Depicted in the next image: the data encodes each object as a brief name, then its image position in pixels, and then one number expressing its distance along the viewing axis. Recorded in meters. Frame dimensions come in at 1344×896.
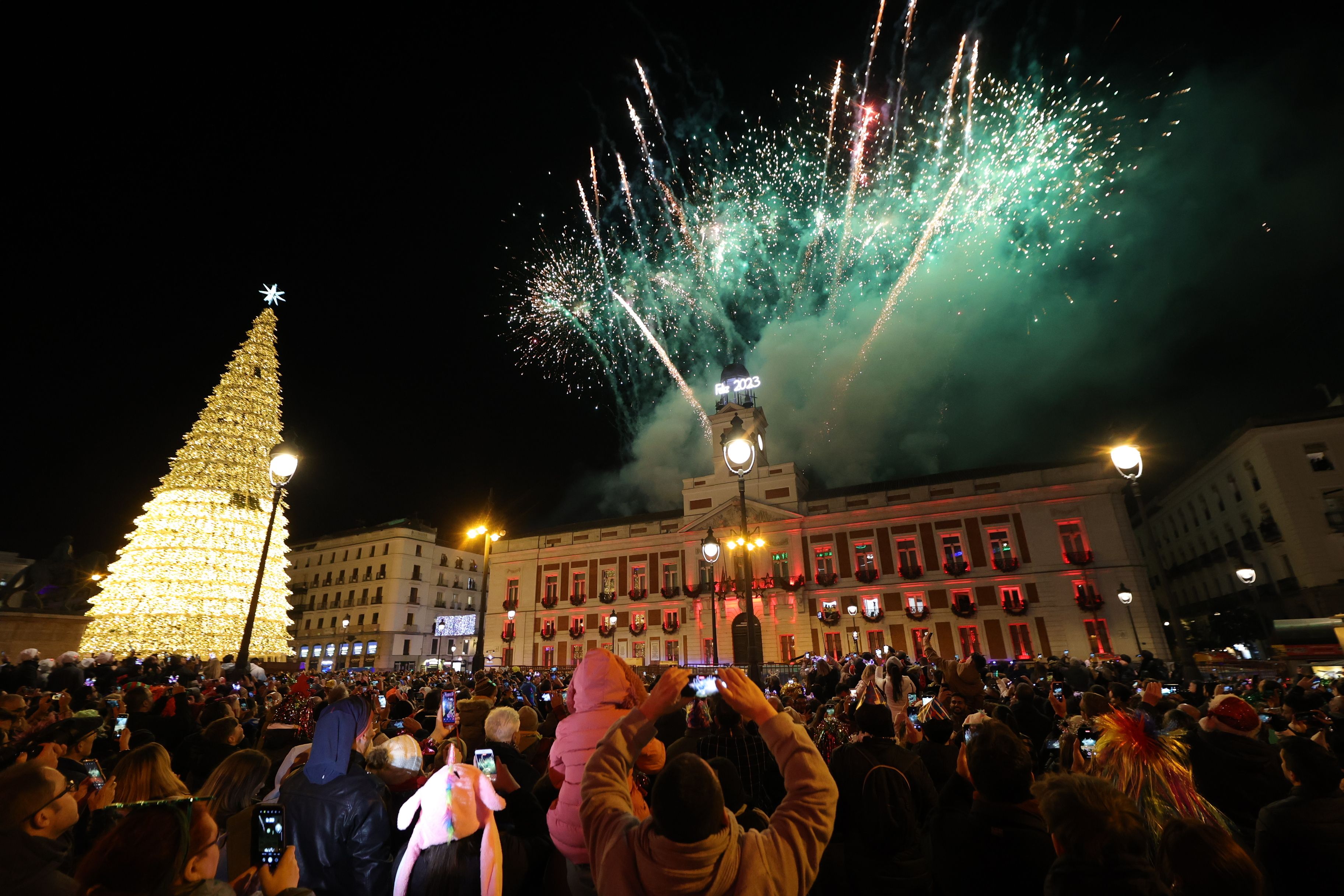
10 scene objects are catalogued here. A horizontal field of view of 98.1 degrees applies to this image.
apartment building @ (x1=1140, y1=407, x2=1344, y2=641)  29.89
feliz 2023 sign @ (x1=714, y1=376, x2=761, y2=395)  49.12
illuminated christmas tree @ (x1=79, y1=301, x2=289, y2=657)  19.86
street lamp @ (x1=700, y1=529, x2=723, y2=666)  16.42
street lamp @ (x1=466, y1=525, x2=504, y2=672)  14.26
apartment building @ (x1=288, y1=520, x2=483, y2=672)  58.81
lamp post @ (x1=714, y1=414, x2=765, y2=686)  9.82
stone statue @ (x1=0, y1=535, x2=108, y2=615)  21.03
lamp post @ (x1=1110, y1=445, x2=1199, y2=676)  9.30
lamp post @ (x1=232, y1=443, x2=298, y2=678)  9.59
